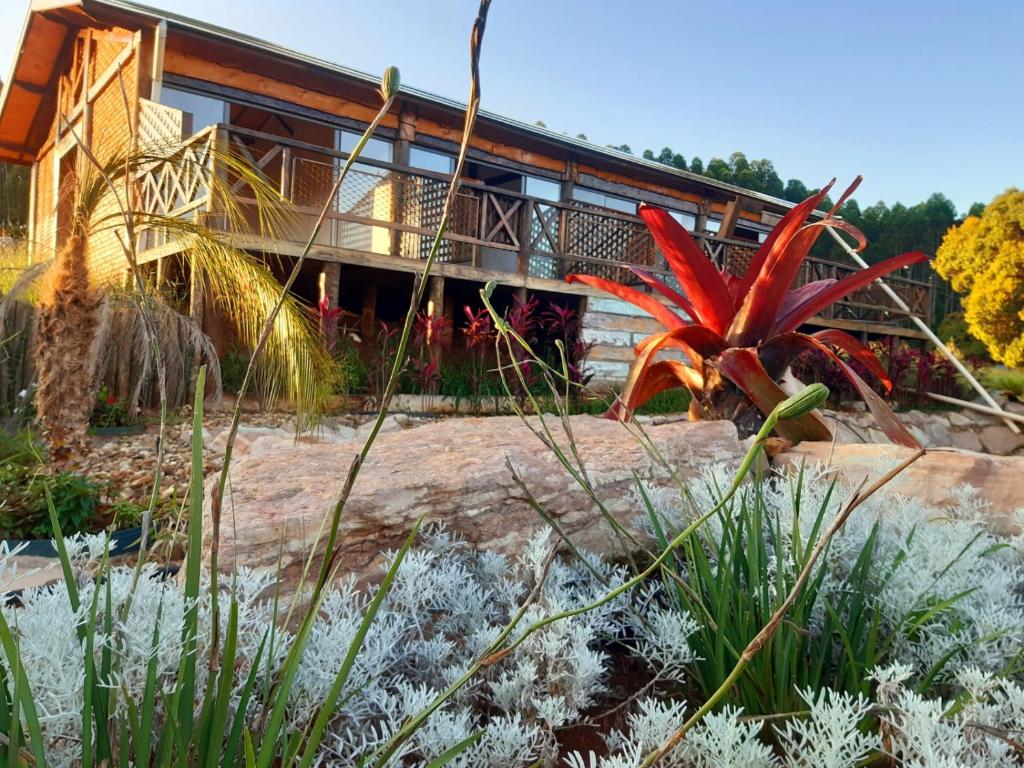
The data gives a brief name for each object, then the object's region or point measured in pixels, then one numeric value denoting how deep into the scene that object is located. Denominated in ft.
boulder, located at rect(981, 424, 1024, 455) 33.03
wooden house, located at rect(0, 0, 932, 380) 28.27
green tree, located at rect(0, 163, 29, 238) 72.13
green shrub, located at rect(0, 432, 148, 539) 10.94
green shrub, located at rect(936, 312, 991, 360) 56.65
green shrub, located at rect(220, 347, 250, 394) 23.49
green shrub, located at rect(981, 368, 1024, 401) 39.70
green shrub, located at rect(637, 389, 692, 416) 28.78
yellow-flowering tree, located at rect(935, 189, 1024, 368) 37.24
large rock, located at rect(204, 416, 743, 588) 4.83
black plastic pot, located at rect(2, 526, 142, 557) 10.46
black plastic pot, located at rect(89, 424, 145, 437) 19.25
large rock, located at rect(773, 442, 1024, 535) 6.35
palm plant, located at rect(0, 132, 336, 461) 12.59
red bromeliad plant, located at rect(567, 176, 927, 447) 8.03
